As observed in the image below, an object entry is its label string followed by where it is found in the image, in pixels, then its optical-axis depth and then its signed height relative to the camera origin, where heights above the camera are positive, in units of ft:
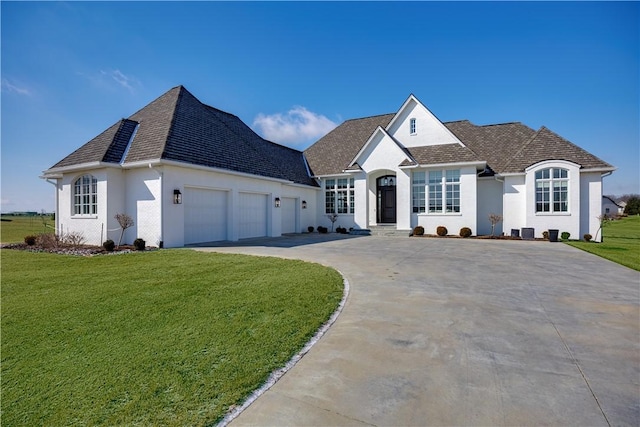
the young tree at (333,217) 71.31 -0.87
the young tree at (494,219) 55.72 -1.11
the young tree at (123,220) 41.29 -0.85
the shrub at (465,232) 56.85 -3.60
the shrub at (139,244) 39.14 -3.95
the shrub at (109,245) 38.36 -3.99
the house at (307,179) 43.01 +6.21
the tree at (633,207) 171.16 +3.29
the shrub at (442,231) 58.90 -3.52
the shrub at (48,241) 42.34 -3.93
